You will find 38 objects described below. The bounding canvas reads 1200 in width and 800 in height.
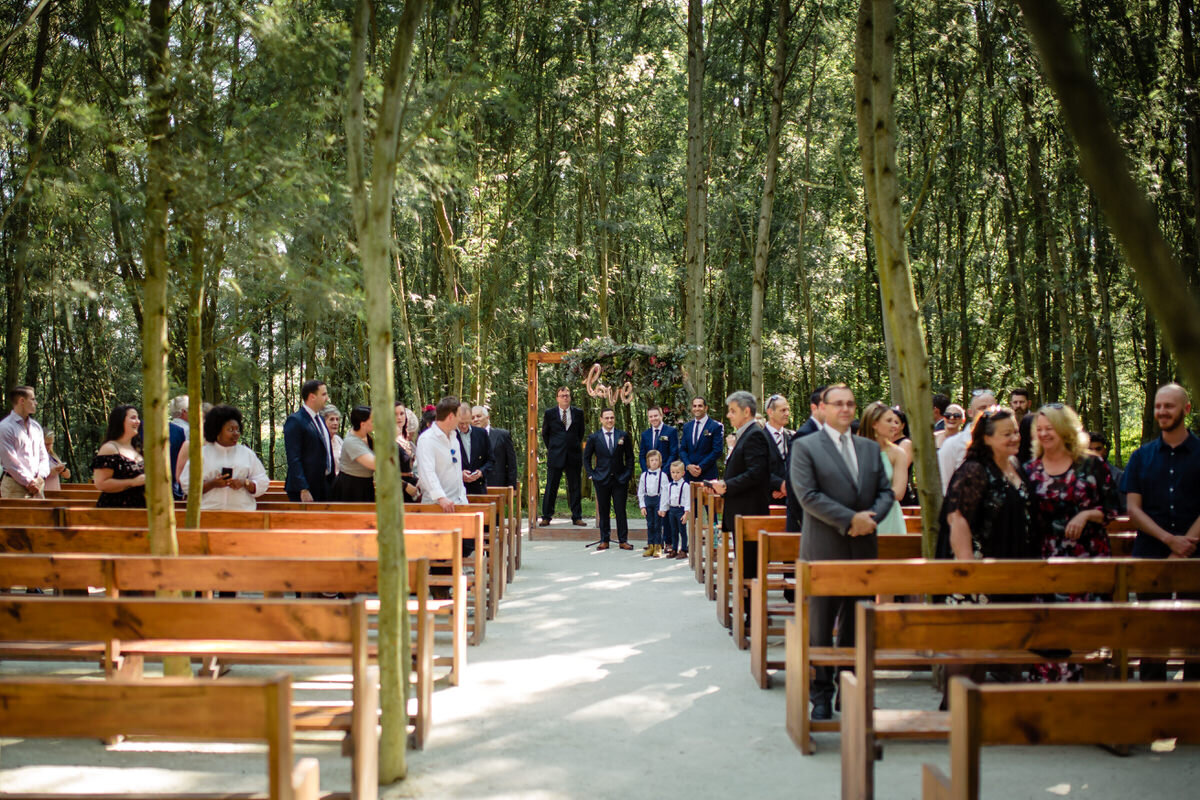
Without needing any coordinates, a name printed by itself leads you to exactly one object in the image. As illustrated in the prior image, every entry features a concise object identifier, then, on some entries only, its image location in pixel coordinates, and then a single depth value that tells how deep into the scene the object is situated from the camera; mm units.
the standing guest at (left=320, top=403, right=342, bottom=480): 9883
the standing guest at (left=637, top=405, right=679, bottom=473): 13023
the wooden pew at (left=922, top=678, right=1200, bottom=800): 2590
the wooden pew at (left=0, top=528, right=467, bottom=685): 6039
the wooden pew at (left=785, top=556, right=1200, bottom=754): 4793
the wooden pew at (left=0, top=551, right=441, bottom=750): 4750
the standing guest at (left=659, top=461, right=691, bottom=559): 12602
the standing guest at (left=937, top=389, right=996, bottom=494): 8177
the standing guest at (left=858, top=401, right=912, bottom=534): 6742
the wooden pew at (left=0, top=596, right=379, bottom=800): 3787
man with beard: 6039
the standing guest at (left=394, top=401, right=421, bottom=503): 9741
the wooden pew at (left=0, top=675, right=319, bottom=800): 2631
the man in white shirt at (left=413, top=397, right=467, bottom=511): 8836
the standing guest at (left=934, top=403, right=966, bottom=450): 9594
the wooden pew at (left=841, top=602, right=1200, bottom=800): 3766
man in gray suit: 5559
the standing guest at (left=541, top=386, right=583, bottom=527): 14312
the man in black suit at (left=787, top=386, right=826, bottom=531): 7336
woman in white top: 7641
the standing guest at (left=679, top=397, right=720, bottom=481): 11906
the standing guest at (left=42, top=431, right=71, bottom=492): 10875
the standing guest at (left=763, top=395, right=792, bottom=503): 9289
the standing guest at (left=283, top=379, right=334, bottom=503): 9000
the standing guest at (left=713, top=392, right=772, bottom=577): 8445
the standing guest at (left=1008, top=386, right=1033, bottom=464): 6598
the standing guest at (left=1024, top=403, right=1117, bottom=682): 5609
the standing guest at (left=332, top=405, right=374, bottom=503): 8570
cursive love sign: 15883
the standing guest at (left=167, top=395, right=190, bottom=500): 8400
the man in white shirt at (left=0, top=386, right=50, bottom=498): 9570
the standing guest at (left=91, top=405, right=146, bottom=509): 7852
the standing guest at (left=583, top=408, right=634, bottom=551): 13375
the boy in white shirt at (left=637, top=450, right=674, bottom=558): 12829
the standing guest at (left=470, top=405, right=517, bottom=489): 12227
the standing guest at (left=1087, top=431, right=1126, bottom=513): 8611
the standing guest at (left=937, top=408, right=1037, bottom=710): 5418
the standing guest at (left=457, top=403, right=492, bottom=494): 11914
